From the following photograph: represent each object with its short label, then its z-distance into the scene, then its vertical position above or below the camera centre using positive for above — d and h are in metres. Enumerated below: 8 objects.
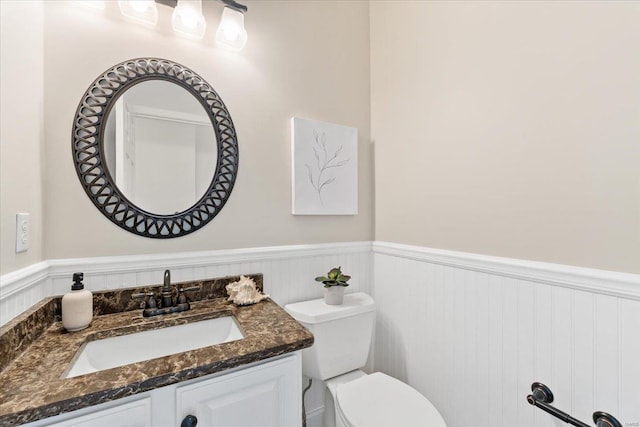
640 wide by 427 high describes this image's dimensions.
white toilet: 1.11 -0.79
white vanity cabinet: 0.64 -0.50
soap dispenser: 0.93 -0.32
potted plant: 1.42 -0.38
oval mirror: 1.08 +0.27
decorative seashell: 1.21 -0.35
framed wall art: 1.50 +0.25
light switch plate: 0.84 -0.06
